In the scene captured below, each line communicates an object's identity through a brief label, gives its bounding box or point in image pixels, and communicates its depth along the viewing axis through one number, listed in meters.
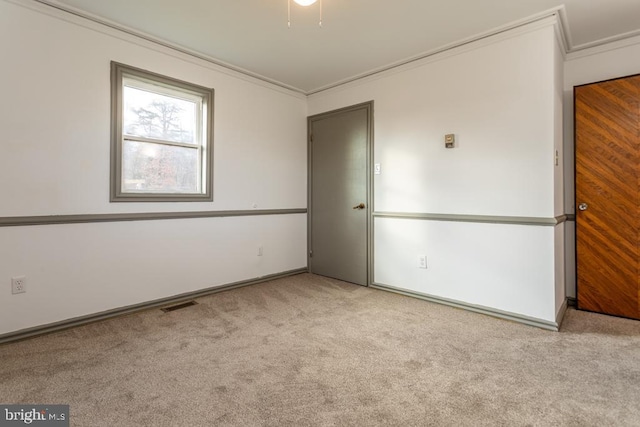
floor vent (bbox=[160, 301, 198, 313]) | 2.98
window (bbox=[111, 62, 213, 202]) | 2.79
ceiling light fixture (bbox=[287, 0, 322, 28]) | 2.01
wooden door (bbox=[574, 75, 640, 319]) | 2.73
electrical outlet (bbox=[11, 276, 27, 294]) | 2.30
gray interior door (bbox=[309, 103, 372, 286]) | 3.80
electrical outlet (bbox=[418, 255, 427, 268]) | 3.26
